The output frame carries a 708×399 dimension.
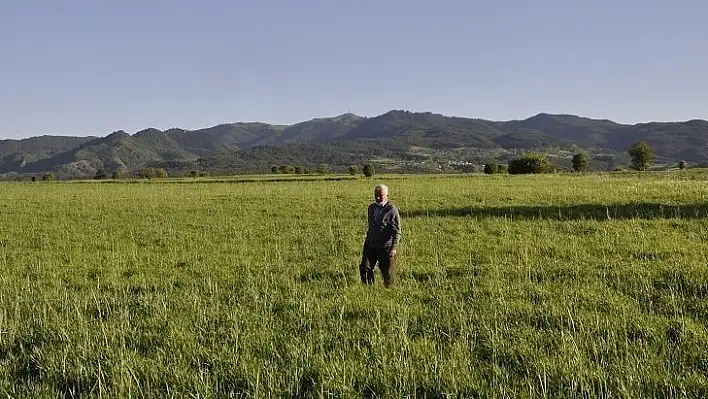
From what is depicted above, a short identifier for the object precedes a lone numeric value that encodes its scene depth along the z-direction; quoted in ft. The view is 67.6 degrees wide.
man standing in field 33.68
